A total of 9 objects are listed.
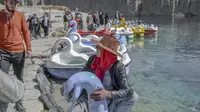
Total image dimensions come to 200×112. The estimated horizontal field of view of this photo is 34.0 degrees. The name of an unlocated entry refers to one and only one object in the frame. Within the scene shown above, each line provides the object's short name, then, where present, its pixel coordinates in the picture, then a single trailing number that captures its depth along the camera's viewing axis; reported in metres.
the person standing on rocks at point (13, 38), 4.71
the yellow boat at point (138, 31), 24.50
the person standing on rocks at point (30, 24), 19.22
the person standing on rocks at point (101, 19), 28.44
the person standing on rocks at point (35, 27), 19.33
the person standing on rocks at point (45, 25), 19.32
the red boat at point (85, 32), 19.09
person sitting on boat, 3.62
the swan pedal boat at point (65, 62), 10.34
